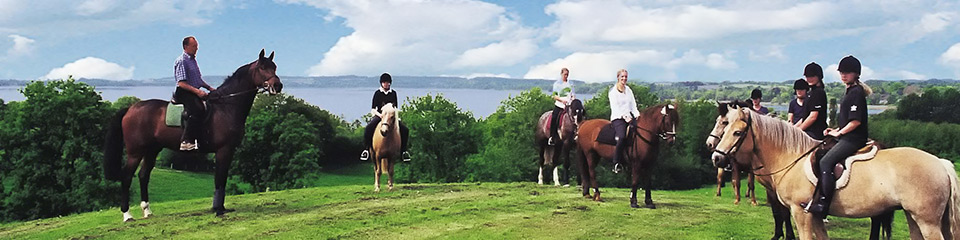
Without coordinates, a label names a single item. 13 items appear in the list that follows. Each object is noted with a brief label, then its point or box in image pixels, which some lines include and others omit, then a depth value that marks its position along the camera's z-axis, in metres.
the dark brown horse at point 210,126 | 10.76
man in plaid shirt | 10.25
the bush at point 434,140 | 37.28
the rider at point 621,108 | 12.20
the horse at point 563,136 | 15.70
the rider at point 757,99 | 13.30
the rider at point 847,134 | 6.56
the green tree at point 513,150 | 39.50
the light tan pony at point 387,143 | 14.46
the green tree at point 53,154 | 27.78
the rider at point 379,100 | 15.07
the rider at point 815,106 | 7.86
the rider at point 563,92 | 16.09
